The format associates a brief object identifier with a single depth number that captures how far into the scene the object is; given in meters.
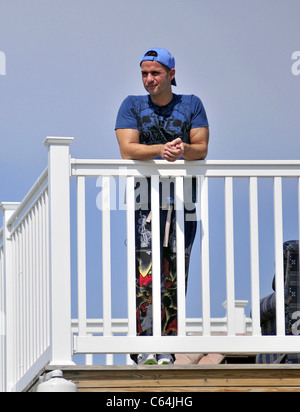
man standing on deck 12.41
